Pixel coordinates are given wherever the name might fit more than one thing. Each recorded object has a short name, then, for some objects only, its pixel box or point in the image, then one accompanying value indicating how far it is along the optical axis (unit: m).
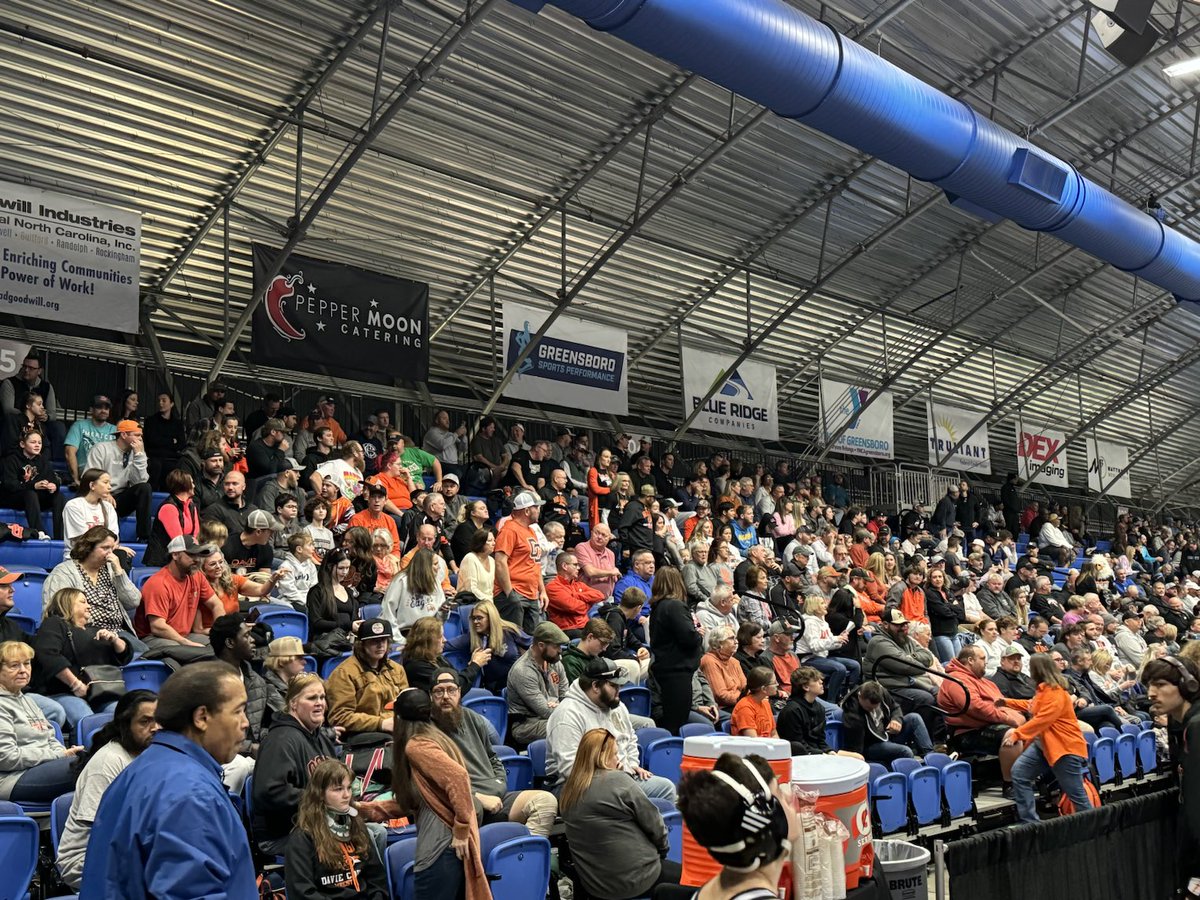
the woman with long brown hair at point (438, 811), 4.74
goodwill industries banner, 11.53
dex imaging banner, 24.20
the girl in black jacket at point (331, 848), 4.64
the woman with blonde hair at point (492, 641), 8.22
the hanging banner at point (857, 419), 20.53
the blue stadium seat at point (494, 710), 7.16
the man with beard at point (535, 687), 7.37
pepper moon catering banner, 13.40
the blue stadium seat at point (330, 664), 7.50
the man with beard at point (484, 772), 5.61
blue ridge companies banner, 18.16
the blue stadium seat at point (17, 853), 4.34
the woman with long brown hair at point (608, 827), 5.34
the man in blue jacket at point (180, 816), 2.47
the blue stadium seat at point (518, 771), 6.53
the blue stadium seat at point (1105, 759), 10.41
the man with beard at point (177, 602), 7.14
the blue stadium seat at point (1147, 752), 11.44
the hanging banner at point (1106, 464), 25.92
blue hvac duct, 9.90
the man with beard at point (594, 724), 6.36
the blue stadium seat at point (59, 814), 4.79
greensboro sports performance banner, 15.98
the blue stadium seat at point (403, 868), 4.94
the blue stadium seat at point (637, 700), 8.50
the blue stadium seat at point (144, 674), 6.41
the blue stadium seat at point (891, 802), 7.95
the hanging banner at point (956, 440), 22.47
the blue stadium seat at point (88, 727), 5.66
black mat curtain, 4.16
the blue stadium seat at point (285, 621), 7.88
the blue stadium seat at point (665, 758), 7.20
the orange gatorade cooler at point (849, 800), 3.34
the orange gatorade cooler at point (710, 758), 3.31
